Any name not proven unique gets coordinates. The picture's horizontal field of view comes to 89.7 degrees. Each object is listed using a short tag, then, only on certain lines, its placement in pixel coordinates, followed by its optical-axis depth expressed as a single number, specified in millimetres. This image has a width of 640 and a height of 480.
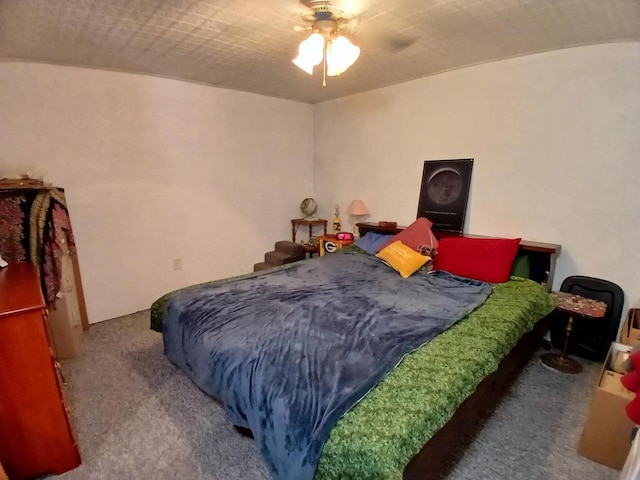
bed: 1096
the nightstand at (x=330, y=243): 3711
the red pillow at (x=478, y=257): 2521
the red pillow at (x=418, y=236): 2938
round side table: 2152
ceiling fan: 1801
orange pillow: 2680
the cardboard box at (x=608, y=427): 1539
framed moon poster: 3012
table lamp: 3658
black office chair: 2328
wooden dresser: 1404
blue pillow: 3266
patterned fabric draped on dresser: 2162
